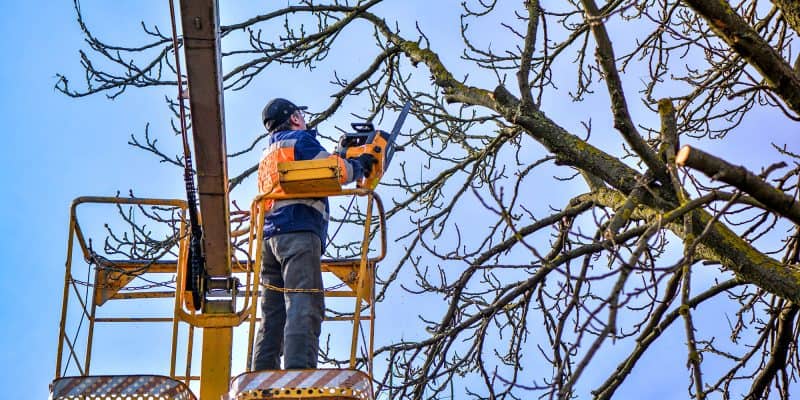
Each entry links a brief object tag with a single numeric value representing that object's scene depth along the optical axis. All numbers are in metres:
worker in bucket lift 15.00
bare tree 11.09
